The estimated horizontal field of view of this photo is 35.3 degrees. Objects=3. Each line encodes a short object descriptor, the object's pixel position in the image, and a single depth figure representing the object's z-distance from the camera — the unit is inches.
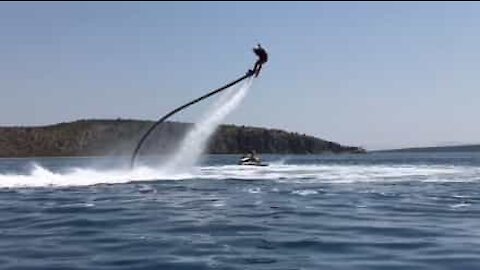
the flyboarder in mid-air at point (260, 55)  1796.3
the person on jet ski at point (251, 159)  4308.6
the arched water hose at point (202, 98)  1908.0
